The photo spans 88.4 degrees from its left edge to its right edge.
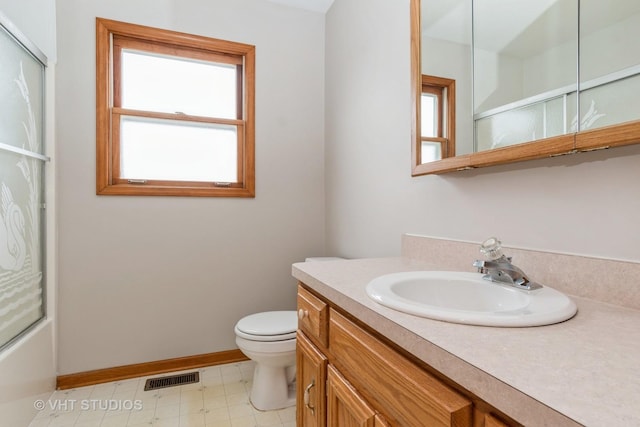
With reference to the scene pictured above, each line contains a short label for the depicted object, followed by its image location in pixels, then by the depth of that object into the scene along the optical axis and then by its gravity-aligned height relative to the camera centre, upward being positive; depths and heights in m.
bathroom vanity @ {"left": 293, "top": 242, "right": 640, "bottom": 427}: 0.39 -0.23
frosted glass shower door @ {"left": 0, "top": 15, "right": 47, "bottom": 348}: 1.44 +0.13
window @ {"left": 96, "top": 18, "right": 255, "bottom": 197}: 2.01 +0.64
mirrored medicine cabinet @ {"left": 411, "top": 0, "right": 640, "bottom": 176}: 0.77 +0.39
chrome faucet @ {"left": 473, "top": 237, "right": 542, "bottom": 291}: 0.85 -0.15
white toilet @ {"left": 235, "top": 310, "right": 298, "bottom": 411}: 1.67 -0.75
